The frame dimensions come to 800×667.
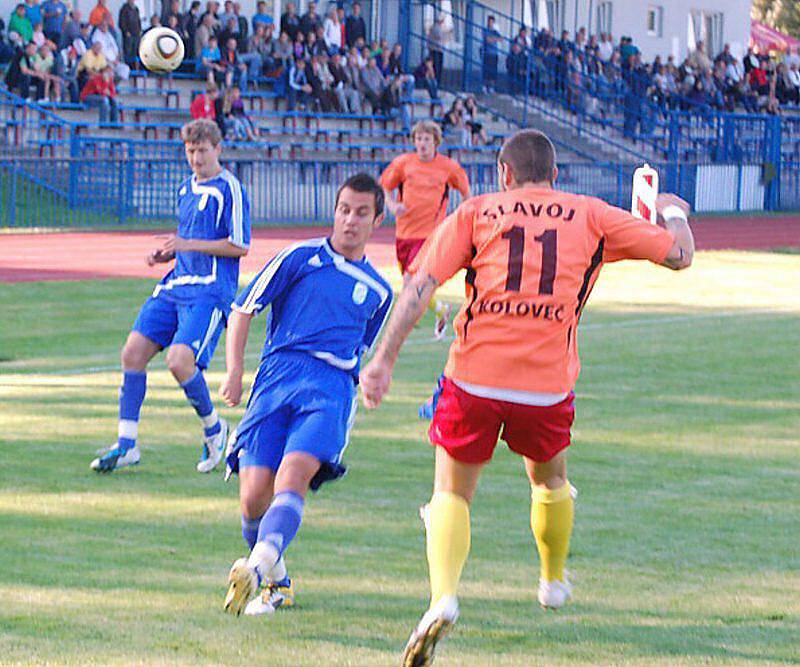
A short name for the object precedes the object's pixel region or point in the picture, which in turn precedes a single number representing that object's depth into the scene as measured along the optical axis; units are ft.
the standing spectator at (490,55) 140.15
